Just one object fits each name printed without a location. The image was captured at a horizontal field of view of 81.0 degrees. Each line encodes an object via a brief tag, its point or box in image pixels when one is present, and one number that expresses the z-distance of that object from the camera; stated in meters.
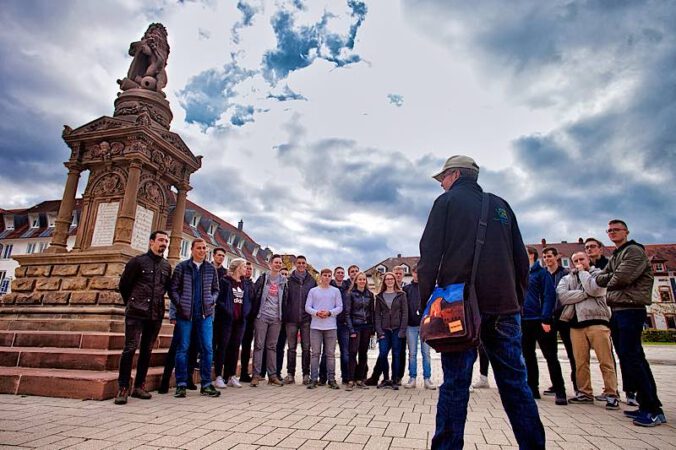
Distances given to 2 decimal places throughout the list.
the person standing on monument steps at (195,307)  5.55
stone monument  6.43
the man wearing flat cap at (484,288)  2.37
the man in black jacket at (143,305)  5.07
